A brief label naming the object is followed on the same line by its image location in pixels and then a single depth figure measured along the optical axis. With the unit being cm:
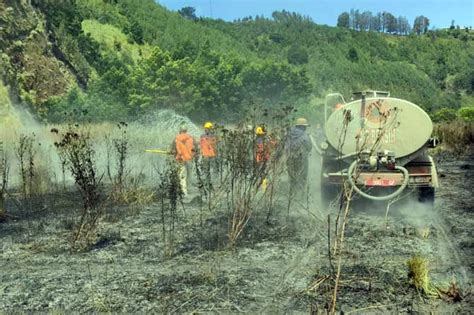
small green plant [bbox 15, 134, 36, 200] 1008
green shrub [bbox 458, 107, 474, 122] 4481
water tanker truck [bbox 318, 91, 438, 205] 1006
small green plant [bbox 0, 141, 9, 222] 983
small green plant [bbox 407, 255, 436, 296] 590
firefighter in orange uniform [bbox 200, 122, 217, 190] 1239
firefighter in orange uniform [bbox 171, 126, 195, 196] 1245
